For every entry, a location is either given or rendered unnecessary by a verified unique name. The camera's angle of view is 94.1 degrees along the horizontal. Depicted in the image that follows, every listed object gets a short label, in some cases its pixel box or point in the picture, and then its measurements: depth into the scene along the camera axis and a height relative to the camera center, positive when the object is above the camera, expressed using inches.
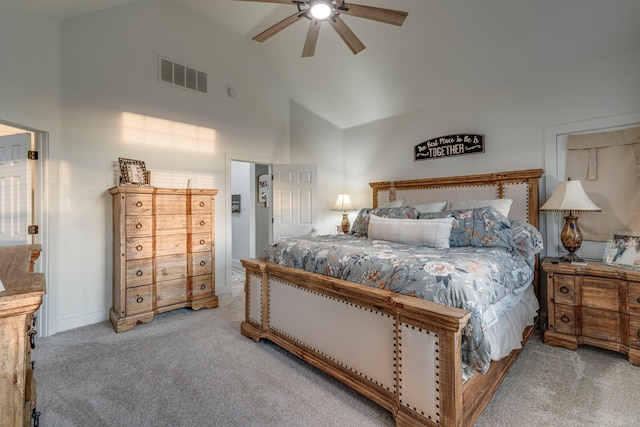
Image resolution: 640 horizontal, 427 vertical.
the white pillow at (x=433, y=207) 133.6 +2.3
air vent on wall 143.1 +69.5
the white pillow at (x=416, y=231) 98.5 -6.6
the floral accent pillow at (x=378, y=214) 127.9 -1.1
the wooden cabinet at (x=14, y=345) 30.6 -13.6
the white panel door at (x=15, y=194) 110.3 +8.0
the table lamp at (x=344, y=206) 183.0 +4.3
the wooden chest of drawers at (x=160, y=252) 117.4 -16.2
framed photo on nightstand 93.9 -13.1
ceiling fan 82.9 +57.9
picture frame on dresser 126.8 +18.6
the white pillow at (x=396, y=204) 157.2 +4.6
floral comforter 57.9 -14.2
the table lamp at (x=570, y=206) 98.6 +1.6
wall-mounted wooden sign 139.4 +32.9
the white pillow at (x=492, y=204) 117.6 +3.1
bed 56.6 -26.0
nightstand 87.2 -29.8
